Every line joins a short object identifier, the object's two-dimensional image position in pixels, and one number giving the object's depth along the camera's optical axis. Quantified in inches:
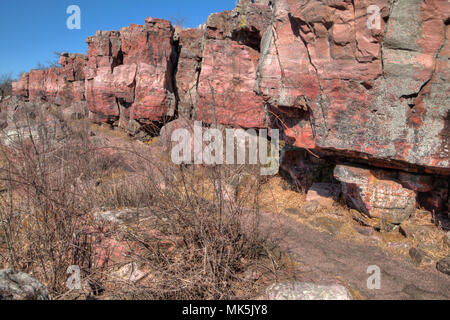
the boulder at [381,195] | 140.3
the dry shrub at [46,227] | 94.1
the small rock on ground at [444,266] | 104.5
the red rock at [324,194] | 173.9
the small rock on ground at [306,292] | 80.6
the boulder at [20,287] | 60.7
